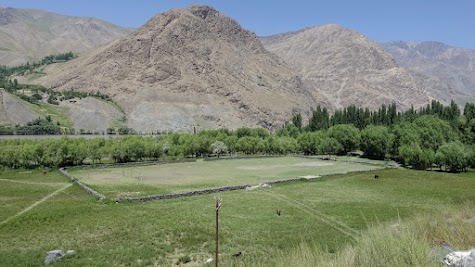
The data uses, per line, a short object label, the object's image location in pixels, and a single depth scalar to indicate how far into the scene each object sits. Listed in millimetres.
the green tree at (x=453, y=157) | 80062
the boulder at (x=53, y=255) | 24547
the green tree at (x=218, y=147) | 119050
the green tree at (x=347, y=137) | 120188
